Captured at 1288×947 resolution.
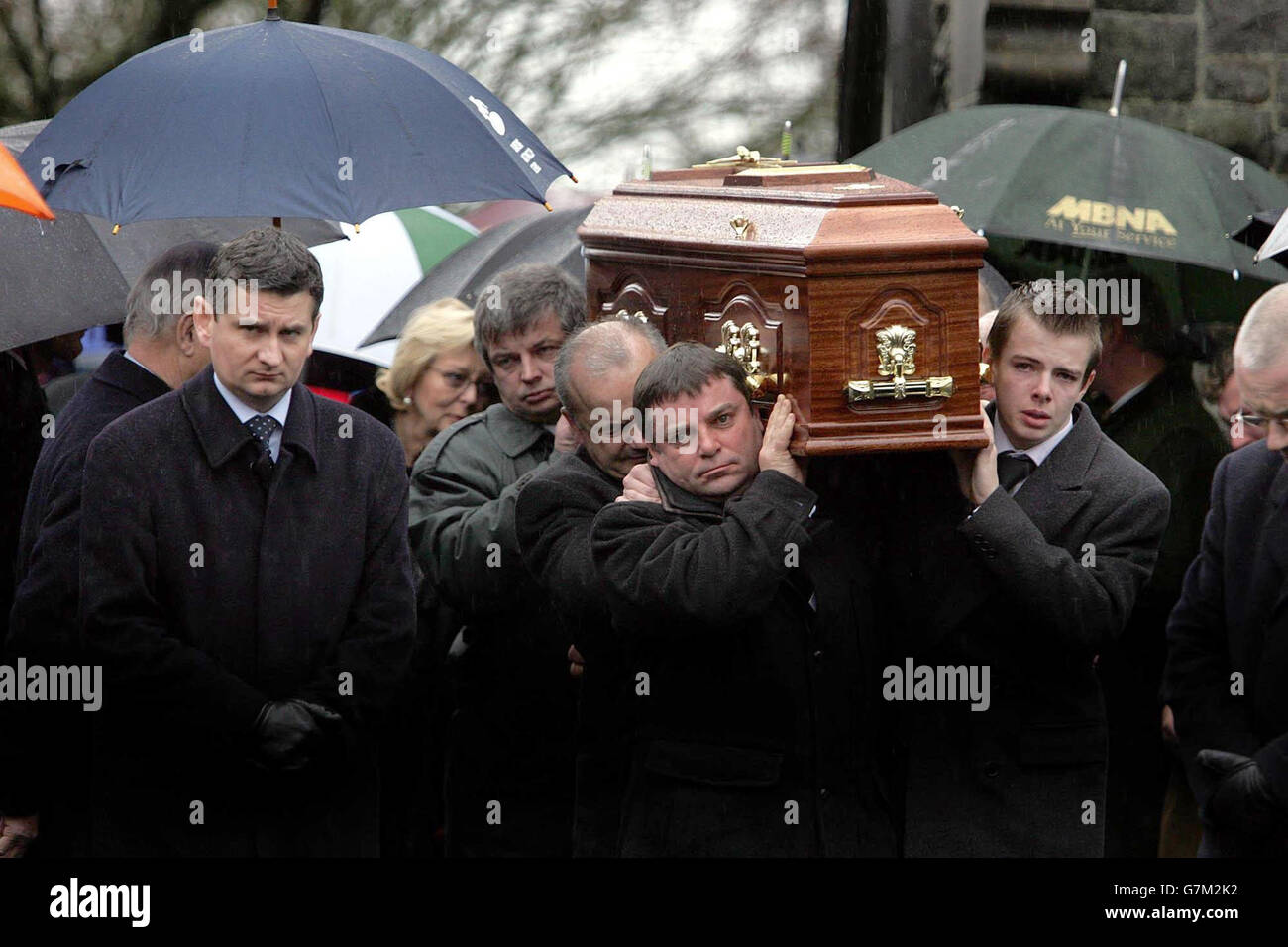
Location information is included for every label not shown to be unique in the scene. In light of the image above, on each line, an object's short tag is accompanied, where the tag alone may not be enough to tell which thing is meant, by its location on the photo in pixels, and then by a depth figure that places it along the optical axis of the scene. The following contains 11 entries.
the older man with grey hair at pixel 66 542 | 9.02
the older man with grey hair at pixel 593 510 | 8.36
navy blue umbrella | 9.40
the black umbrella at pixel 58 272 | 10.25
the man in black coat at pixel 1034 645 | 8.07
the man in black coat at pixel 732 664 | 7.73
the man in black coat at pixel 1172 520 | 10.87
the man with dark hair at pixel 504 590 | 9.67
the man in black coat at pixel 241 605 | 8.37
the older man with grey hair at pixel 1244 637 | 8.33
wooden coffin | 7.54
